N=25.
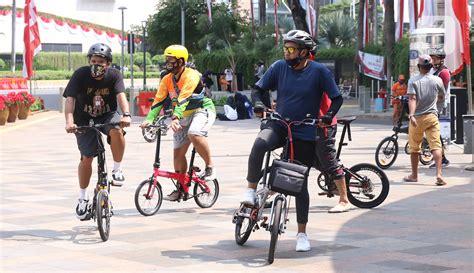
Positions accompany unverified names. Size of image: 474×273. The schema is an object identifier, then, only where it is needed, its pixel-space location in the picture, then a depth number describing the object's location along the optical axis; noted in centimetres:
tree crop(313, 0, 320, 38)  4006
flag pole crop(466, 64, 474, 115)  1566
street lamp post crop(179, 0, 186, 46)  5453
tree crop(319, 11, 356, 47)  6681
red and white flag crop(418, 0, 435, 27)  3322
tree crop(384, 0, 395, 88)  3903
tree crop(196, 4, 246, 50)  5772
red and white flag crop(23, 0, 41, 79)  3641
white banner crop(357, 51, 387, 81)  3875
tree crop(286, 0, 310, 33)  4056
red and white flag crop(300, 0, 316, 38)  3891
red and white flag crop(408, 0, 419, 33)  3672
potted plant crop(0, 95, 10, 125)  2842
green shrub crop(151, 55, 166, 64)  9402
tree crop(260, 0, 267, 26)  6062
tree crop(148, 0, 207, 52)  6241
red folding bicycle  1052
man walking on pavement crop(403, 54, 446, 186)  1308
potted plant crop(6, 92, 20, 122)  2994
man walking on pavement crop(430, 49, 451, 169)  1416
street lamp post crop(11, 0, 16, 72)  4704
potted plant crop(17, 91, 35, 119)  3141
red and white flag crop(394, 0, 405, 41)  4081
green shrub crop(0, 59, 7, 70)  8744
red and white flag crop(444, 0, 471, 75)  1656
